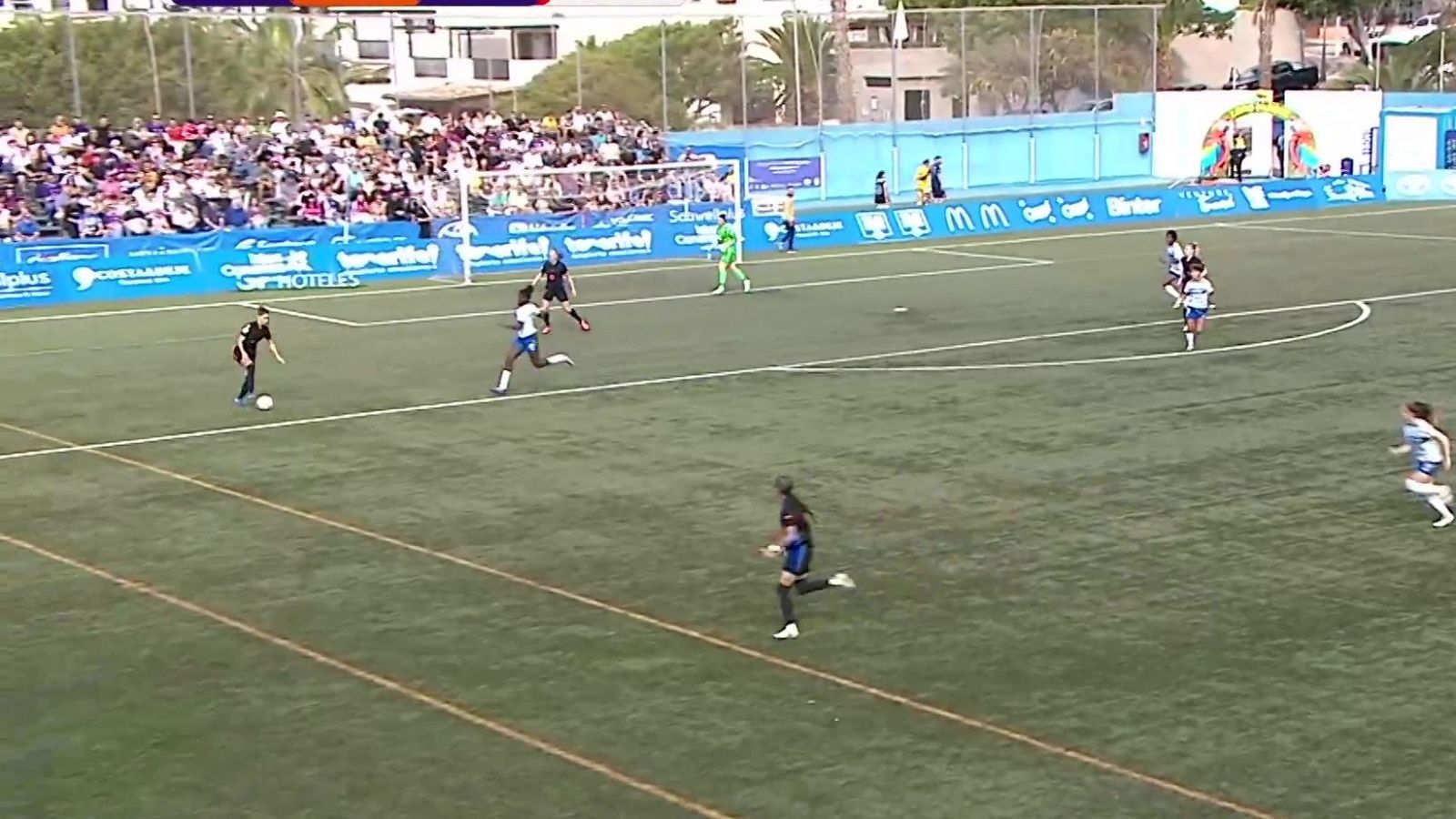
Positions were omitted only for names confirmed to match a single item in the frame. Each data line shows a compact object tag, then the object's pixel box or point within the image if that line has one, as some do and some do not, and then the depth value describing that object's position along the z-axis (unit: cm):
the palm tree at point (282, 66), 5462
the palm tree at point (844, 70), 6838
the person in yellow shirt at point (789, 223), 5009
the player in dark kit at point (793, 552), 1426
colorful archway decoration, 7038
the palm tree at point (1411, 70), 8206
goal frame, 4422
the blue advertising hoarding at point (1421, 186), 6316
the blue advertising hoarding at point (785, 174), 6469
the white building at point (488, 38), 6450
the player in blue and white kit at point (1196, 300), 2979
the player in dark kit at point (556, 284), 3209
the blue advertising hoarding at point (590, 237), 4575
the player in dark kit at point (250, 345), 2581
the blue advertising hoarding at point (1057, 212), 5244
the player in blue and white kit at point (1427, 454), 1758
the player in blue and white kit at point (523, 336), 2683
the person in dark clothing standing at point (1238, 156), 6906
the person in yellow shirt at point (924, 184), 6259
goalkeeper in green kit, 3991
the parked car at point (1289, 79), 9169
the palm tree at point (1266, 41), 7825
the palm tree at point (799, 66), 6688
